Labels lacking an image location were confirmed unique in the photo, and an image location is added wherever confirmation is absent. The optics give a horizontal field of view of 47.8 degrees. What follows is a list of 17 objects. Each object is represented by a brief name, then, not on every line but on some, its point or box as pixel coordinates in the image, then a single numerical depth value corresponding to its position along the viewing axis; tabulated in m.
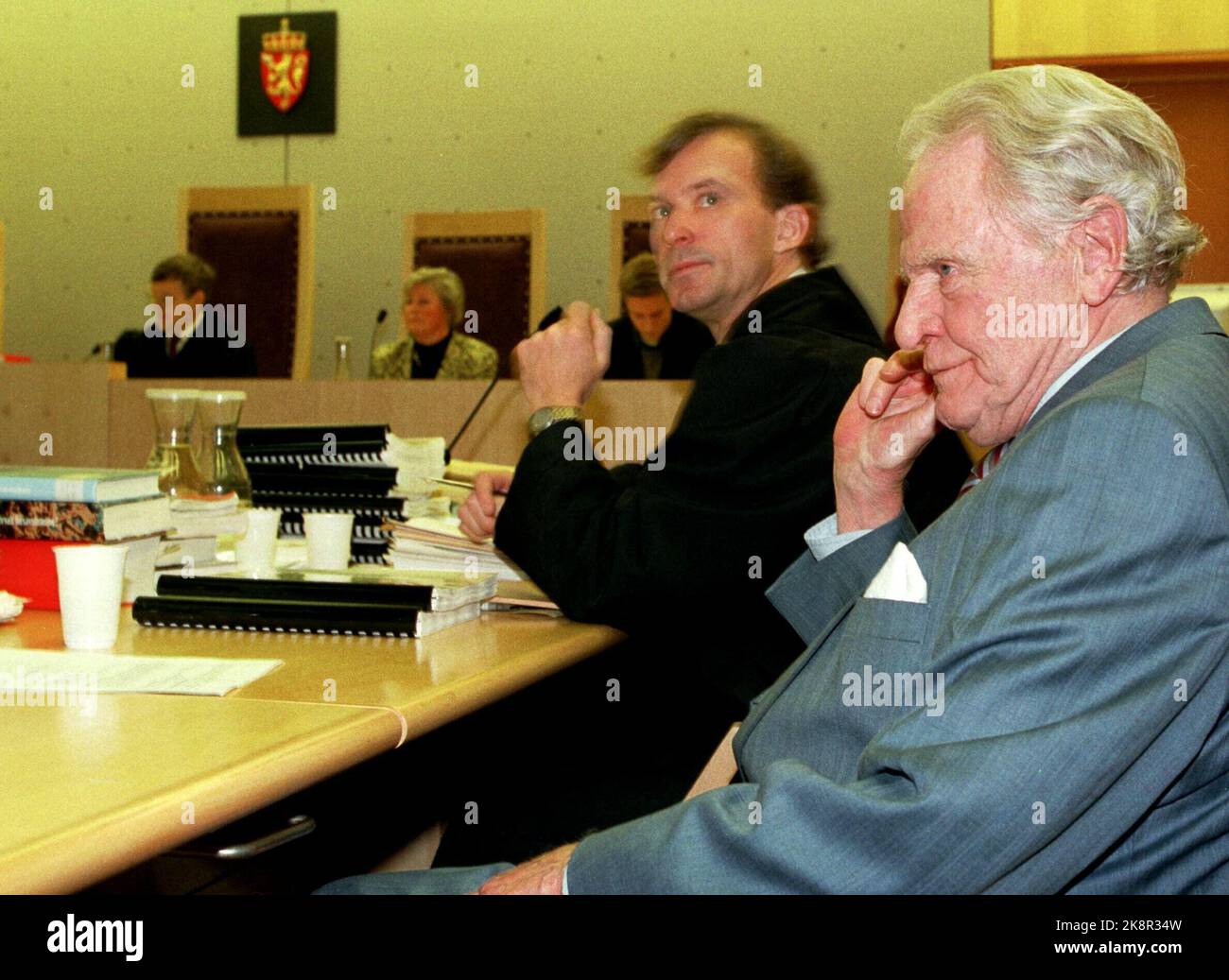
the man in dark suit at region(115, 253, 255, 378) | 4.61
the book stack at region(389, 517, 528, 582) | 1.85
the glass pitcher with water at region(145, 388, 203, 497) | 1.90
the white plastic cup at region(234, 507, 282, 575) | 1.76
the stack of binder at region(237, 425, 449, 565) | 2.03
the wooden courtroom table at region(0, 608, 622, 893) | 0.74
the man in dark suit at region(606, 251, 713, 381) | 4.57
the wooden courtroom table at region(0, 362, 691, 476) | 2.77
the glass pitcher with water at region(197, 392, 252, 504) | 1.94
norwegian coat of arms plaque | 6.24
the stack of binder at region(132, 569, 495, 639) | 1.43
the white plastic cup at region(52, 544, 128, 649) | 1.29
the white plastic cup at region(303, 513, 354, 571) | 1.85
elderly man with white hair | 0.81
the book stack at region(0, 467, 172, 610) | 1.49
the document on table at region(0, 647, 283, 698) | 1.10
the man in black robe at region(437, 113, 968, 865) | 1.56
